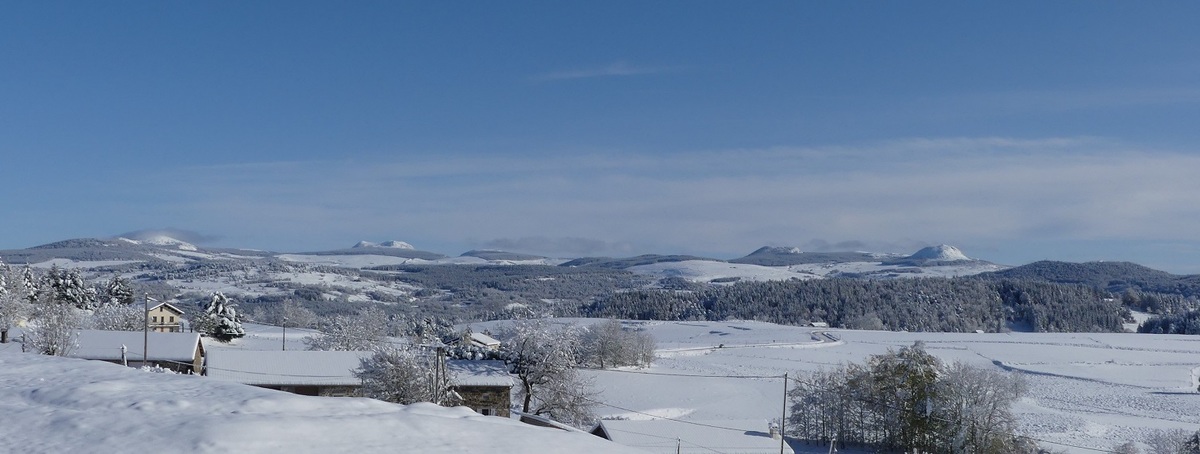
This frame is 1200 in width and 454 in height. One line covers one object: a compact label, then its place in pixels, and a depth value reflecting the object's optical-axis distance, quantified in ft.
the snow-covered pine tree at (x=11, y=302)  200.64
